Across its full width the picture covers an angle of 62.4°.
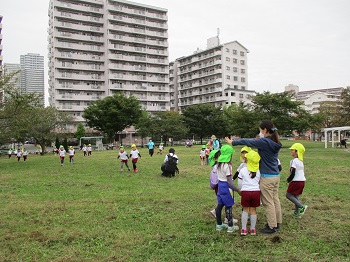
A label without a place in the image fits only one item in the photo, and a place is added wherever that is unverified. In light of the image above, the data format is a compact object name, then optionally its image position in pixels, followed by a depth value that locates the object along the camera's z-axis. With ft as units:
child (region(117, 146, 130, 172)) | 52.39
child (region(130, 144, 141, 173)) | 50.26
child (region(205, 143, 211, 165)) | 57.82
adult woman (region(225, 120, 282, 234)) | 17.34
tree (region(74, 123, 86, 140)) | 191.93
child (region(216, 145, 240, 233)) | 18.20
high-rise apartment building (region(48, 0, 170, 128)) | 216.54
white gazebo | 93.29
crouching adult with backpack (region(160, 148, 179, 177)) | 43.88
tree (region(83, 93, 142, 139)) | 163.94
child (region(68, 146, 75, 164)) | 72.02
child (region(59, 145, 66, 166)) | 67.72
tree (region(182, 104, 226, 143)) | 184.75
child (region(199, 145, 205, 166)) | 59.53
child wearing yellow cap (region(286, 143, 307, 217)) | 20.81
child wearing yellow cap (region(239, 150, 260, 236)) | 17.17
